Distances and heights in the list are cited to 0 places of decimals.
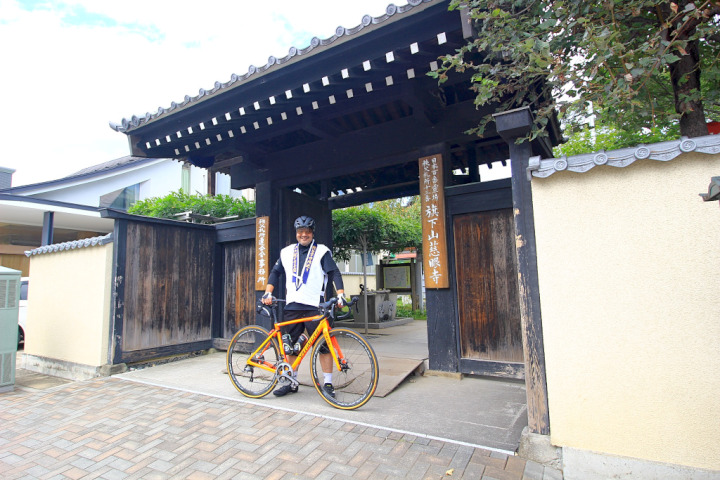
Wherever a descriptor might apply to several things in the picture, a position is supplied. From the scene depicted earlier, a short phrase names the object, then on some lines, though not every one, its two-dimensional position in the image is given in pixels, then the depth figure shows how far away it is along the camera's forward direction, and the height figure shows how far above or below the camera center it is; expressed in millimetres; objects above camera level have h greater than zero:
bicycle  3325 -817
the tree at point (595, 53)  2473 +1582
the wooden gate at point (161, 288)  5117 -84
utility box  4477 -444
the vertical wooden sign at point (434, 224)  4246 +569
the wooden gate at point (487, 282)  3951 -95
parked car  8312 -528
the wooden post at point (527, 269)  2473 +18
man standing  3664 -4
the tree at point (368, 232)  9859 +1196
